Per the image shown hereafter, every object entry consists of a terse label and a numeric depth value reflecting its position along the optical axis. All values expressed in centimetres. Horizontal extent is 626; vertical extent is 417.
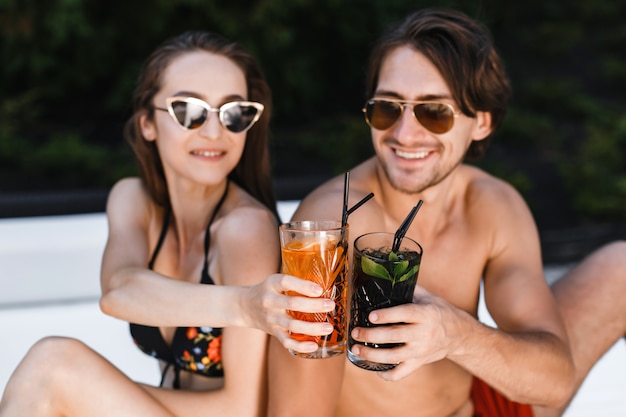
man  205
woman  195
